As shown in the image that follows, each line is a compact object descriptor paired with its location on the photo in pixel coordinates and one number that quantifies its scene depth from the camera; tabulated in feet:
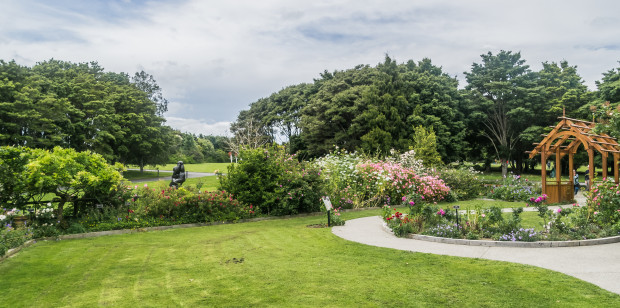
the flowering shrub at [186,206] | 34.01
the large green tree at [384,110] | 100.63
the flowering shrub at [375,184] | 47.67
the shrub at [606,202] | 26.30
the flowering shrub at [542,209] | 25.90
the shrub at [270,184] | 39.91
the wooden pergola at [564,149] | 43.93
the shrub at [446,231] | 26.05
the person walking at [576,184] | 67.41
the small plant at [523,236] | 24.09
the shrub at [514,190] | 53.88
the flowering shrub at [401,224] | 28.07
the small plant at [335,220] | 34.17
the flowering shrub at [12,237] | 22.34
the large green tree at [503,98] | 110.22
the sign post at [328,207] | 33.45
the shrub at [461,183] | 56.75
